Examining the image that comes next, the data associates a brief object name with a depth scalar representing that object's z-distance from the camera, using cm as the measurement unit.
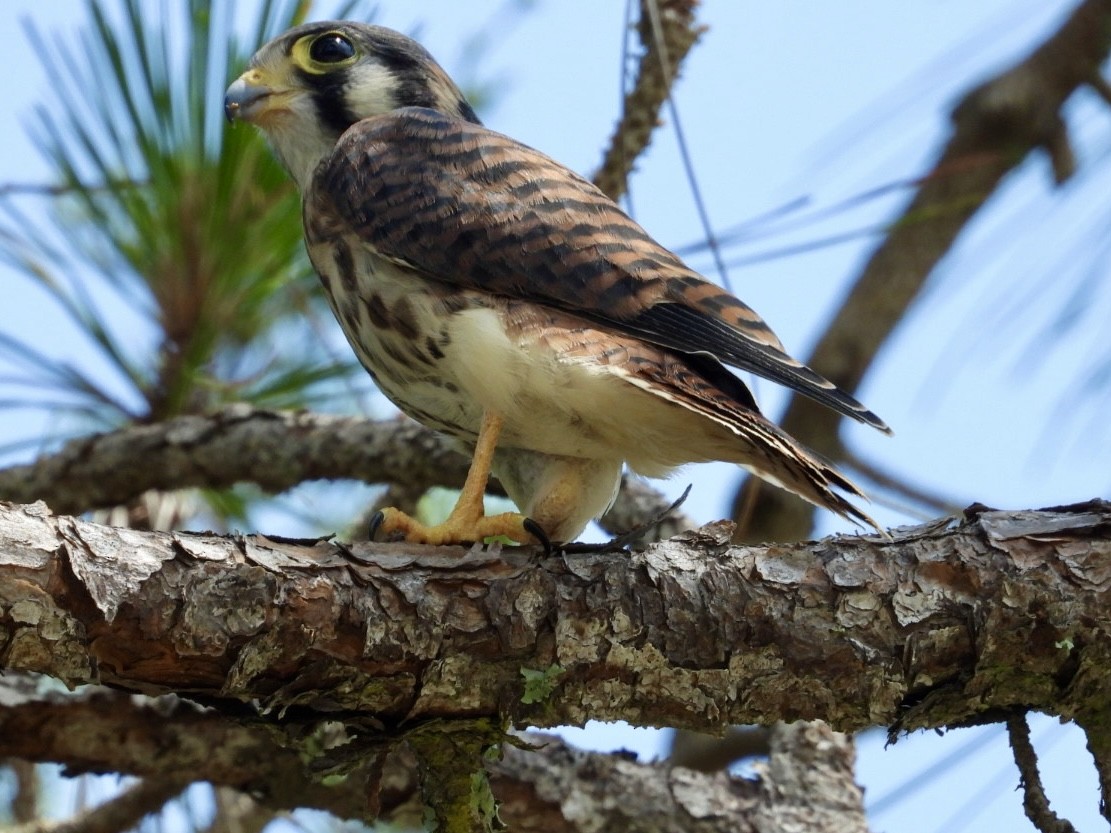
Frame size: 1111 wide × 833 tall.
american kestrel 557
